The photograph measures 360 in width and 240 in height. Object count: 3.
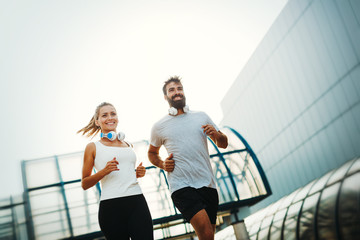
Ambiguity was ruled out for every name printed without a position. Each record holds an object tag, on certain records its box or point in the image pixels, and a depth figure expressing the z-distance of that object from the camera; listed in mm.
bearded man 4004
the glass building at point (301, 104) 11531
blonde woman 3344
